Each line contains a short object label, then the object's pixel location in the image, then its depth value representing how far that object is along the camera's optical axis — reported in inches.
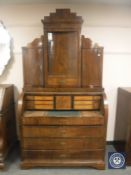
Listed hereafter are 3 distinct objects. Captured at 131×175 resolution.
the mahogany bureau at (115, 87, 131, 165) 67.4
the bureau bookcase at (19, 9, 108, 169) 64.8
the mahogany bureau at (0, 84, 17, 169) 66.5
